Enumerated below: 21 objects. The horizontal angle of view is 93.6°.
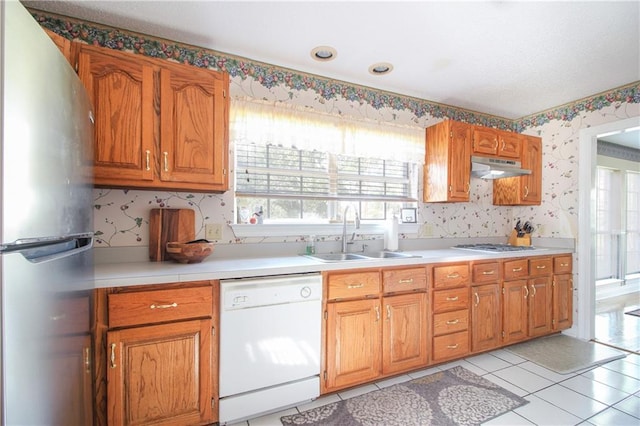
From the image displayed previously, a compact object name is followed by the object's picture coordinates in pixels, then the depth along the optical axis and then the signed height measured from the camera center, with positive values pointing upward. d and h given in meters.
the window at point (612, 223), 4.92 -0.12
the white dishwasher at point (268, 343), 1.68 -0.77
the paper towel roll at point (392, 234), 2.78 -0.19
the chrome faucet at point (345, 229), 2.56 -0.13
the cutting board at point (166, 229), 2.03 -0.11
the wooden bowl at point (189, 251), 1.83 -0.24
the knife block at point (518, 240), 3.43 -0.29
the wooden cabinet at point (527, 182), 3.29 +0.37
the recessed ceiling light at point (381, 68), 2.40 +1.20
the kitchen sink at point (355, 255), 2.45 -0.35
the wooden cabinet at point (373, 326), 1.98 -0.79
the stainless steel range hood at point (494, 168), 2.92 +0.46
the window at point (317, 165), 2.39 +0.45
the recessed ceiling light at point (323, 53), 2.18 +1.20
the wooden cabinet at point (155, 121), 1.66 +0.54
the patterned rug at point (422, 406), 1.78 -1.23
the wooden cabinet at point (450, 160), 2.85 +0.52
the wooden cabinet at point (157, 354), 1.43 -0.72
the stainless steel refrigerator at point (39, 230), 0.69 -0.05
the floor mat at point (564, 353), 2.49 -1.24
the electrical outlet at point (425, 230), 3.10 -0.16
